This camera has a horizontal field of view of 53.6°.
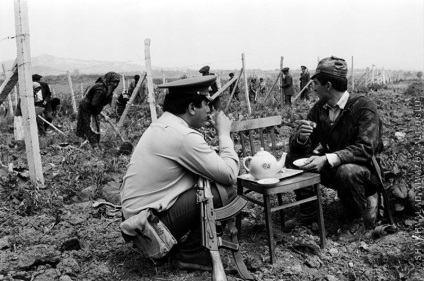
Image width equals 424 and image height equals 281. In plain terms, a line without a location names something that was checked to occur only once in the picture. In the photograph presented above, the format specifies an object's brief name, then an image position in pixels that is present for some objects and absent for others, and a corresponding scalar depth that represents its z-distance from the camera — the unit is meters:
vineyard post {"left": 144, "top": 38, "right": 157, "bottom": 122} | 6.55
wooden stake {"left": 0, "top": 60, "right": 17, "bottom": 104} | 4.54
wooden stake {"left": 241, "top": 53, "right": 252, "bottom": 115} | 11.25
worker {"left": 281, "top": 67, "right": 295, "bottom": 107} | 13.85
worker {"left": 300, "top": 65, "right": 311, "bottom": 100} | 15.68
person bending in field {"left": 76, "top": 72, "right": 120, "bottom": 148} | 6.77
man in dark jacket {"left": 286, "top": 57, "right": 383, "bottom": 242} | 3.03
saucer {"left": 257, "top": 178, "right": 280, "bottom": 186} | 2.66
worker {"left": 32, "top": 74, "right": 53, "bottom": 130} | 8.70
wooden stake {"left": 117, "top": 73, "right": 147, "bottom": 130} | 7.72
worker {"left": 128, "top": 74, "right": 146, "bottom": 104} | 12.88
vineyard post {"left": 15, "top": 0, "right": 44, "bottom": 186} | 4.30
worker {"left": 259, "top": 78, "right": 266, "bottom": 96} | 21.42
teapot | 2.78
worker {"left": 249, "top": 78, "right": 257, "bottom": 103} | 18.62
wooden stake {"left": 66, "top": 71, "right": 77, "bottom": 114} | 12.02
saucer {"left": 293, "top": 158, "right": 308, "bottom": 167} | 3.02
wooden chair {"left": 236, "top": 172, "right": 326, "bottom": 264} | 2.71
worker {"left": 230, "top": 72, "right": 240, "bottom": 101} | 17.40
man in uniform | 2.45
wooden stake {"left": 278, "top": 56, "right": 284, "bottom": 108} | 13.42
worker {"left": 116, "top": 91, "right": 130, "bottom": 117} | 10.67
